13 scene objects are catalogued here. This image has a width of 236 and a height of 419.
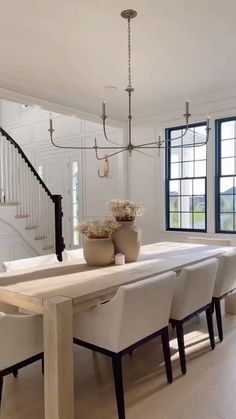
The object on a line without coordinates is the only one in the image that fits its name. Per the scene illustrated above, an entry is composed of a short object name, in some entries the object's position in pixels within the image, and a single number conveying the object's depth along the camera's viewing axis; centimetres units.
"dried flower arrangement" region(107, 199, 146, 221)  276
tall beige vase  276
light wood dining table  175
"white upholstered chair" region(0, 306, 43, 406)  179
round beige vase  263
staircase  480
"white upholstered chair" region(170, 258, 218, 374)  242
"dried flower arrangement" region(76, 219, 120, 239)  262
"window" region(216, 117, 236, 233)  482
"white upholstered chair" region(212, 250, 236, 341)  298
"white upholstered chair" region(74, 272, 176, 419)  188
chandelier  270
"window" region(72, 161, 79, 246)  682
